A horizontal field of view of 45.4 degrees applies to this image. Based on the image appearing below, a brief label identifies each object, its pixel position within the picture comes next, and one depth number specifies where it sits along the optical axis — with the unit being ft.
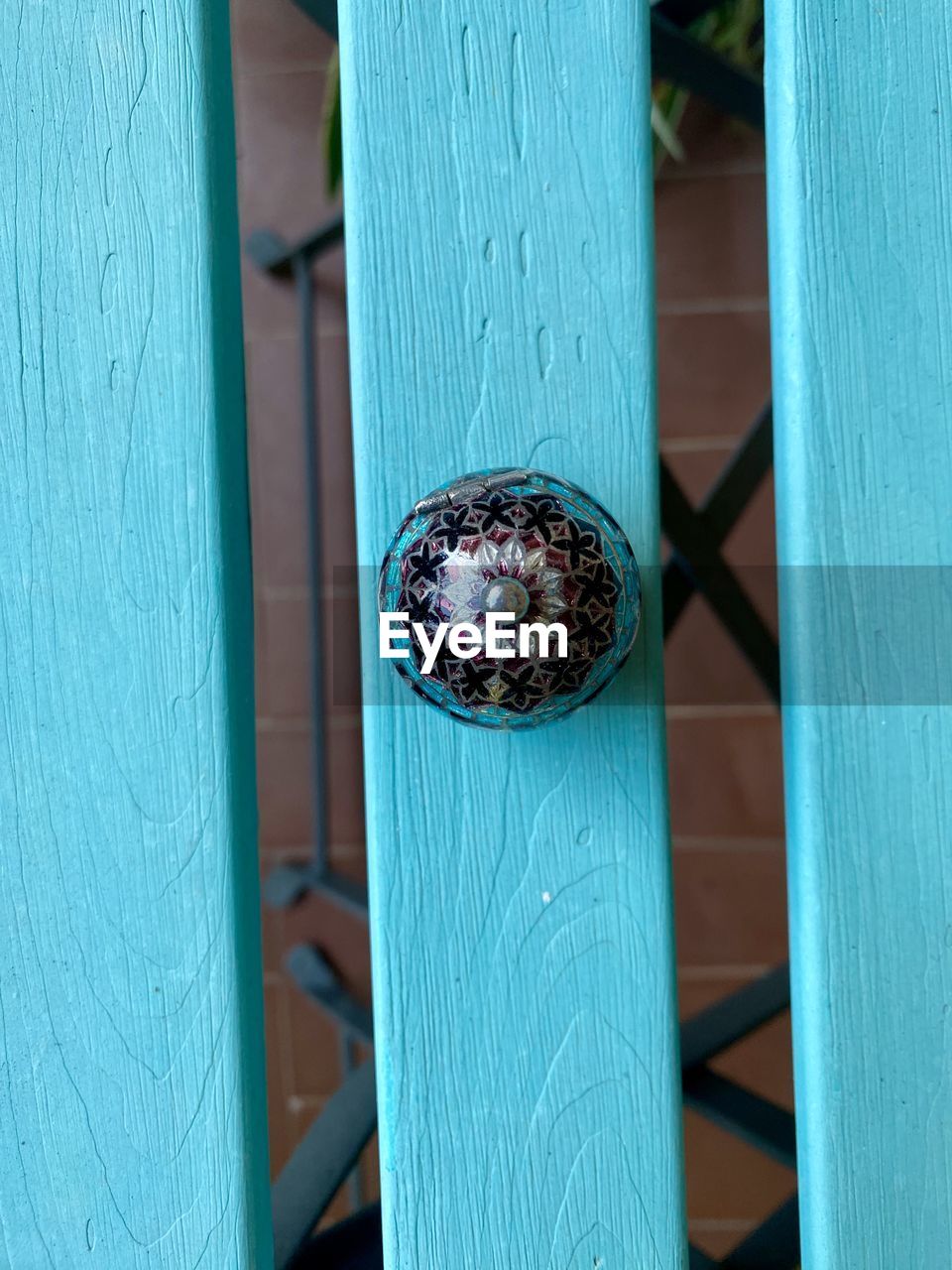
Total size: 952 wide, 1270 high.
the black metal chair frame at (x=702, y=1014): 0.85
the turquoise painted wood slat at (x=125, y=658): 0.72
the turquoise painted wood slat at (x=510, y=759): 0.70
